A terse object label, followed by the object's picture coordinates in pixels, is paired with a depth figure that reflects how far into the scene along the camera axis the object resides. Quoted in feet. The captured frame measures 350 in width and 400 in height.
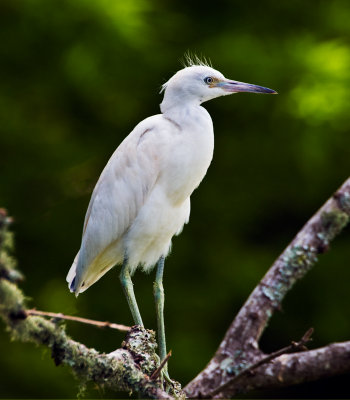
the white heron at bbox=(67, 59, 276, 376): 31.22
